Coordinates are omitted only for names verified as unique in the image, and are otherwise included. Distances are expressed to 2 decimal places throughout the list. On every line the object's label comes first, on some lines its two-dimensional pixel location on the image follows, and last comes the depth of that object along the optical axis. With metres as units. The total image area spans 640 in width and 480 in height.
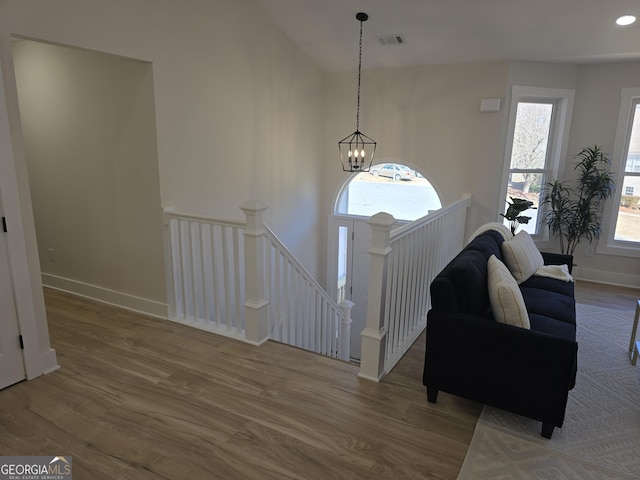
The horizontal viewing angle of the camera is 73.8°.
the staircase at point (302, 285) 2.80
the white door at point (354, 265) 6.43
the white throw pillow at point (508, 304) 2.42
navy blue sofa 2.22
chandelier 5.84
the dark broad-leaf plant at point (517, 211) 4.89
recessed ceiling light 3.91
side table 3.13
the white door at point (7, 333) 2.55
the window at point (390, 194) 6.00
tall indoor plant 5.15
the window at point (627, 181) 5.05
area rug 2.09
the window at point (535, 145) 5.23
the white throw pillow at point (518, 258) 3.59
